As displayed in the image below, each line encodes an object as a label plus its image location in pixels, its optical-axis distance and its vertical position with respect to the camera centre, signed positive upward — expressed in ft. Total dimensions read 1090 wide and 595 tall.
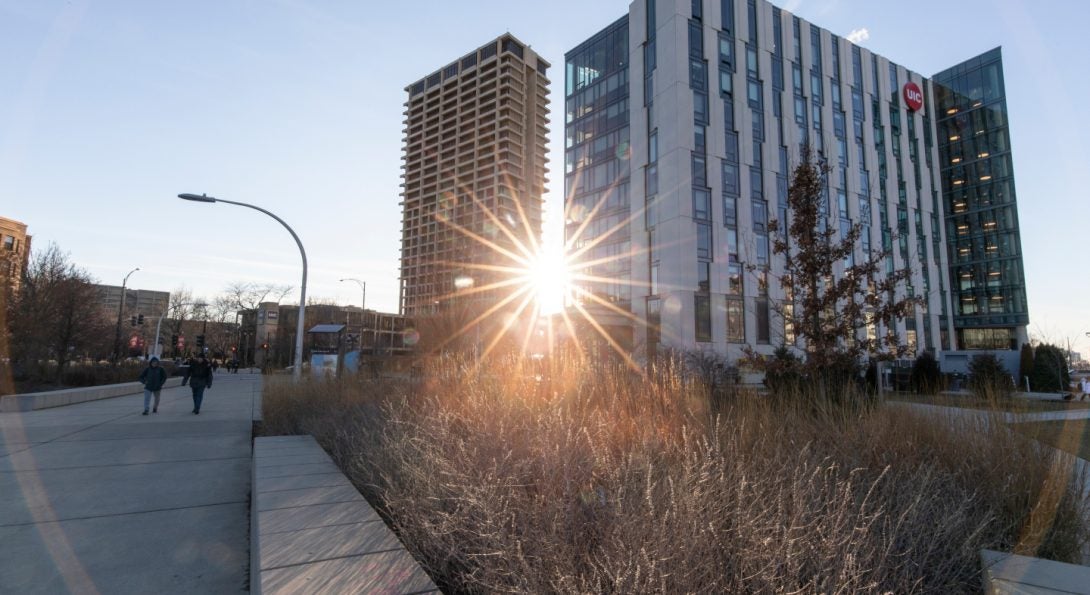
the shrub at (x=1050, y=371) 95.35 -2.09
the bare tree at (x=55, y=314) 66.08 +4.23
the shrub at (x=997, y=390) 19.60 -1.25
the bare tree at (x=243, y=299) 237.86 +23.18
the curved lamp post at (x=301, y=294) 51.32 +6.00
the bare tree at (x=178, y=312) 210.42 +14.91
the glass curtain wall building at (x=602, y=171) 126.21 +47.90
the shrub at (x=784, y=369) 37.88 -0.95
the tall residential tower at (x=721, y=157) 111.55 +48.69
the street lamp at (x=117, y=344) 104.73 +0.60
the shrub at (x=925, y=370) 75.15 -1.78
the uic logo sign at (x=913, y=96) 158.51 +79.69
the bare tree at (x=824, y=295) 36.78 +4.50
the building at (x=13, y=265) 64.75 +10.46
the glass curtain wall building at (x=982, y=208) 175.11 +52.38
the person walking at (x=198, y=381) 46.37 -2.93
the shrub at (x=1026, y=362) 104.63 -0.45
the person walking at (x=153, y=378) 44.75 -2.71
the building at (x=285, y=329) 234.58 +11.53
